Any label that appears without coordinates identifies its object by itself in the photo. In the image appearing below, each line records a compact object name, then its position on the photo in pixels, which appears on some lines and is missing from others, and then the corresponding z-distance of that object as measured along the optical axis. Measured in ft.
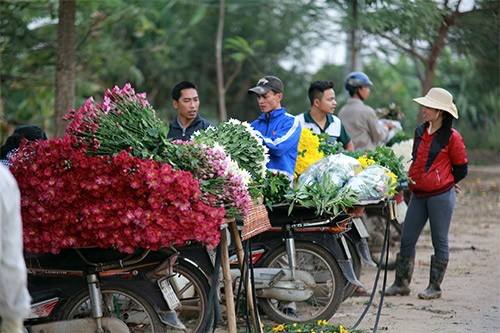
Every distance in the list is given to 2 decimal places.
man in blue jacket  49.62
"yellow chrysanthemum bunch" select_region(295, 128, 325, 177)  53.36
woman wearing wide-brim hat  56.90
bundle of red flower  38.09
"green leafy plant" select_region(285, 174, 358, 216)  47.65
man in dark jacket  53.42
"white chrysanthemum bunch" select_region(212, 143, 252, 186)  40.49
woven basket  42.04
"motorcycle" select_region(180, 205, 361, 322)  50.39
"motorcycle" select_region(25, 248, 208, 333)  41.27
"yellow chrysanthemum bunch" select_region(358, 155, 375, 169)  52.60
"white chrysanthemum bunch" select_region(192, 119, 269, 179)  43.39
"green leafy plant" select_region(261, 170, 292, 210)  47.83
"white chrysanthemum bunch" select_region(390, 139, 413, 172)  71.10
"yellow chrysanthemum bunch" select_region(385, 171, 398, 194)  49.67
